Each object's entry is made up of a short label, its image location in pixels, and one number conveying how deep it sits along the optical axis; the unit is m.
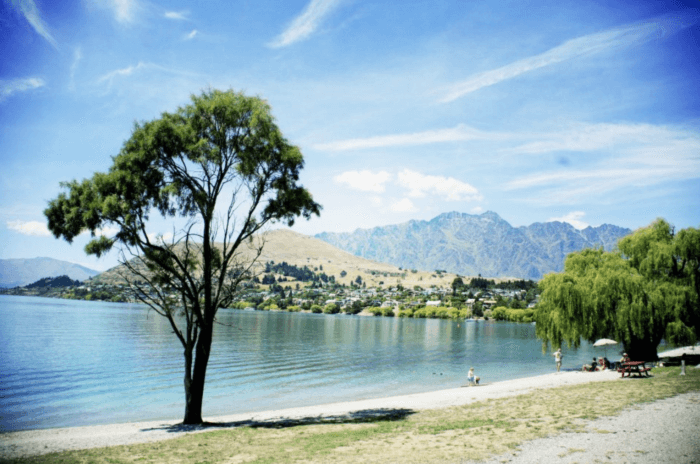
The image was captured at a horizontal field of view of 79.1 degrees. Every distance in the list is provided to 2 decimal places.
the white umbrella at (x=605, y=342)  33.25
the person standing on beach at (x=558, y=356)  39.66
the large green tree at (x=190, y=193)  17.69
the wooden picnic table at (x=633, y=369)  27.66
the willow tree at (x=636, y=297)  32.62
